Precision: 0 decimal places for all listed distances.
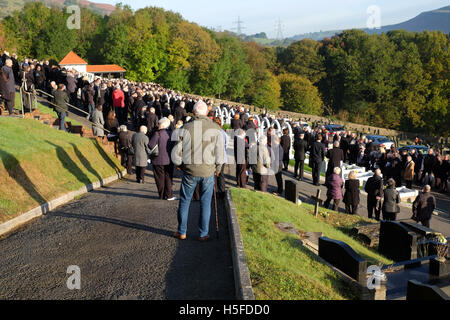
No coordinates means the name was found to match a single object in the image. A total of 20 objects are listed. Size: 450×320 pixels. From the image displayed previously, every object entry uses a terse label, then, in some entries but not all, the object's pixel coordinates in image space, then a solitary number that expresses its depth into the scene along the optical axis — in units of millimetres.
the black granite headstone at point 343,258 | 7707
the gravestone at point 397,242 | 11062
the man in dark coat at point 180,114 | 18359
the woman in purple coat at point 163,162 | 10344
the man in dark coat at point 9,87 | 15242
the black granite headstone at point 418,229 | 11539
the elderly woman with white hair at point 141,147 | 12078
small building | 60934
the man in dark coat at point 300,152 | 17219
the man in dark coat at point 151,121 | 15888
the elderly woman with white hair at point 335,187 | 14188
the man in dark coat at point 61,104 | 16625
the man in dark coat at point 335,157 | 16188
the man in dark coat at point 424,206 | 13602
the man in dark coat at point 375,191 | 14227
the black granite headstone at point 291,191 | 14273
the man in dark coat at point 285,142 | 17253
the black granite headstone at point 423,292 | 6211
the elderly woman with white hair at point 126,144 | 14266
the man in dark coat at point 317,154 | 17047
